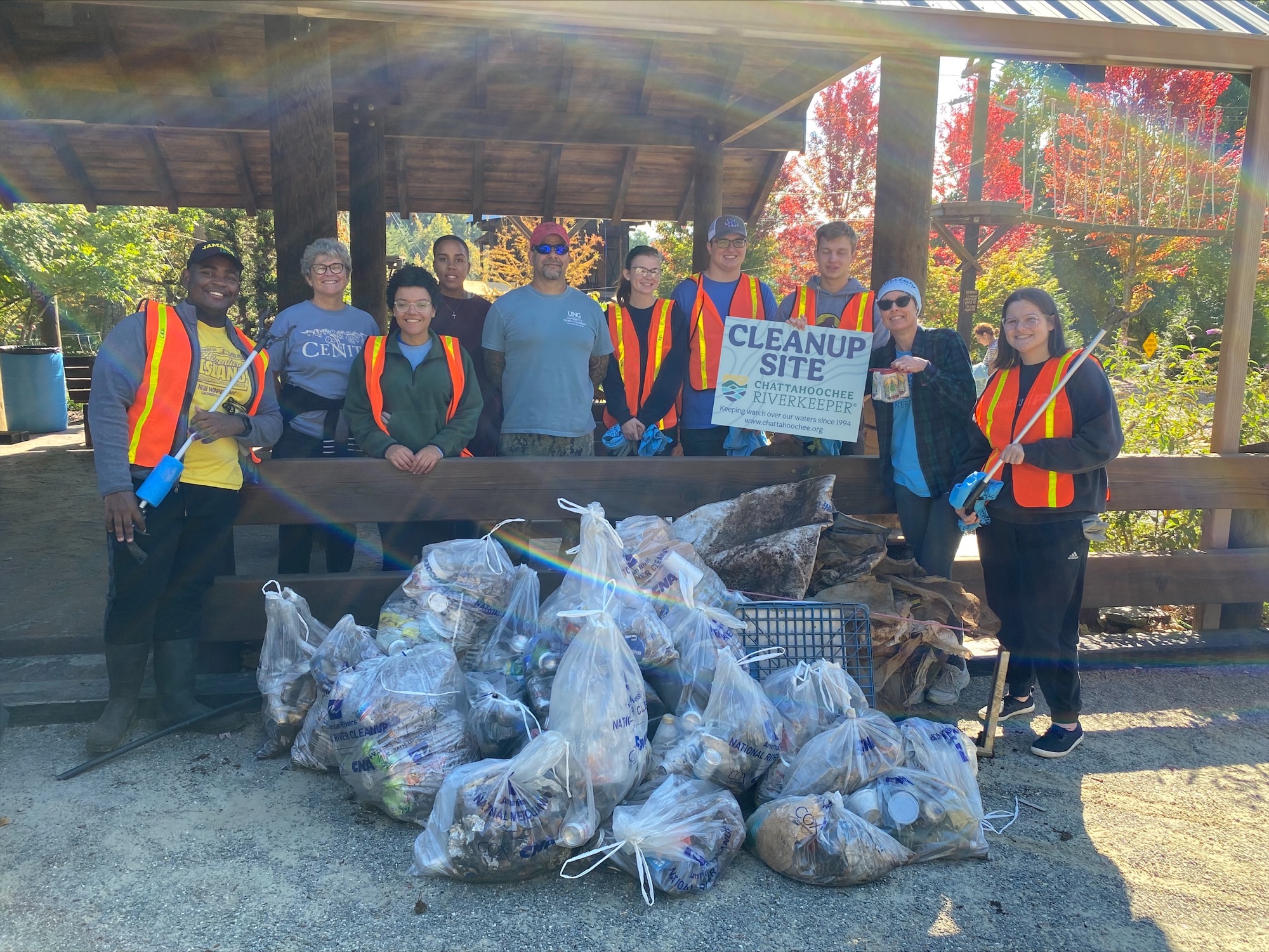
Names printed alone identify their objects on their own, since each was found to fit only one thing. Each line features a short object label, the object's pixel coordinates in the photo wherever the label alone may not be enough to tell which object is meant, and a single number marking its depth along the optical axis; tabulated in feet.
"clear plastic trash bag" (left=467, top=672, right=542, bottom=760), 10.63
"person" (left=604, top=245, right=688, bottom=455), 15.56
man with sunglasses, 14.64
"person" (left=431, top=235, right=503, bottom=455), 16.56
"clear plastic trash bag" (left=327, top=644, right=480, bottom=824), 10.59
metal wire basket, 12.50
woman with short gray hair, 14.47
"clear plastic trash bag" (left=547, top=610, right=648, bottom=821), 9.81
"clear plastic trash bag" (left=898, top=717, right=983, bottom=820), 10.41
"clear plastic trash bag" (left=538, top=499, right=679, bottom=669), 11.35
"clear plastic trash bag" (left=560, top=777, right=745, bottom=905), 9.25
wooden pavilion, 14.12
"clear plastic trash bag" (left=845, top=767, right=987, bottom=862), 10.11
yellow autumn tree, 65.08
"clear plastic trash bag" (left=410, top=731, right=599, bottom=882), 9.21
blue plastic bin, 41.22
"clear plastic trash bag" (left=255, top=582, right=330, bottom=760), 12.10
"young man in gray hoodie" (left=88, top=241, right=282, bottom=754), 11.97
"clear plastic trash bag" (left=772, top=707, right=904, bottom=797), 10.20
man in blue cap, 15.62
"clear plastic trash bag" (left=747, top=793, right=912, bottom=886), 9.55
